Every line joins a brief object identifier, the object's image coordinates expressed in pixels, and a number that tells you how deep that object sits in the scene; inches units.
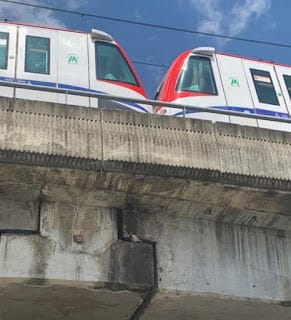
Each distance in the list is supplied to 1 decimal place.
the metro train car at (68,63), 483.5
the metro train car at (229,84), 518.9
